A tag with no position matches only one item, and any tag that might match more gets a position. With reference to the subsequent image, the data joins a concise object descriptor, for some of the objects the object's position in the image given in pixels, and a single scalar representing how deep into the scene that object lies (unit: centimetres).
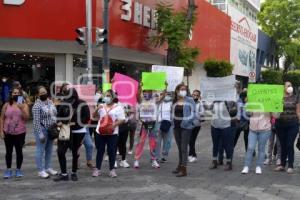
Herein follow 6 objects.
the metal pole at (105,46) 1634
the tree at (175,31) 2364
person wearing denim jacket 970
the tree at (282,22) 5525
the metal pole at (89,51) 1632
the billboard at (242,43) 3925
